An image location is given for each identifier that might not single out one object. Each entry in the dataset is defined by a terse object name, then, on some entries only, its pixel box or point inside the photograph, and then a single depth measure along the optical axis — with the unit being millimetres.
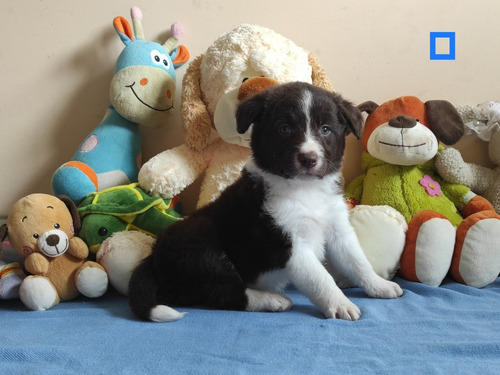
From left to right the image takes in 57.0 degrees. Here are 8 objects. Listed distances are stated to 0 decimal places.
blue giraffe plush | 679
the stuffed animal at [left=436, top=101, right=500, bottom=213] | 637
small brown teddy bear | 537
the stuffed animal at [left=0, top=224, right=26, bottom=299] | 550
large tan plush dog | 612
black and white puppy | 473
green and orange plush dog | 537
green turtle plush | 591
